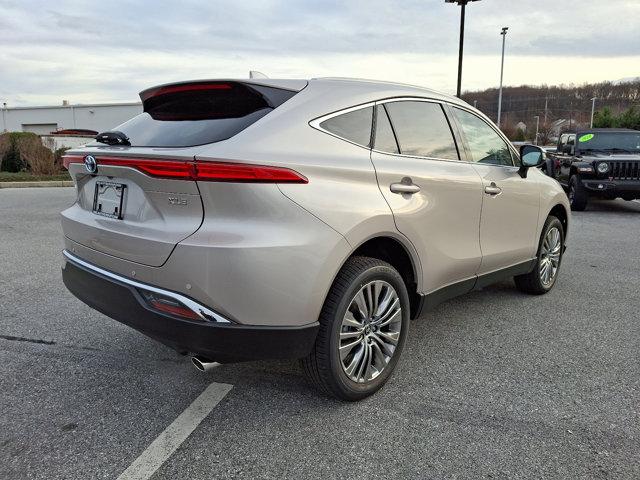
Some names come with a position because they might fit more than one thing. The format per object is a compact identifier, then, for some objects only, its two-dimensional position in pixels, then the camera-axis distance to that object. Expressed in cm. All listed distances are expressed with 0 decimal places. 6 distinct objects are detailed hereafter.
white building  4912
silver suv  238
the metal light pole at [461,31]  1758
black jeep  1056
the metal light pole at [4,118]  5300
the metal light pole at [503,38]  3922
